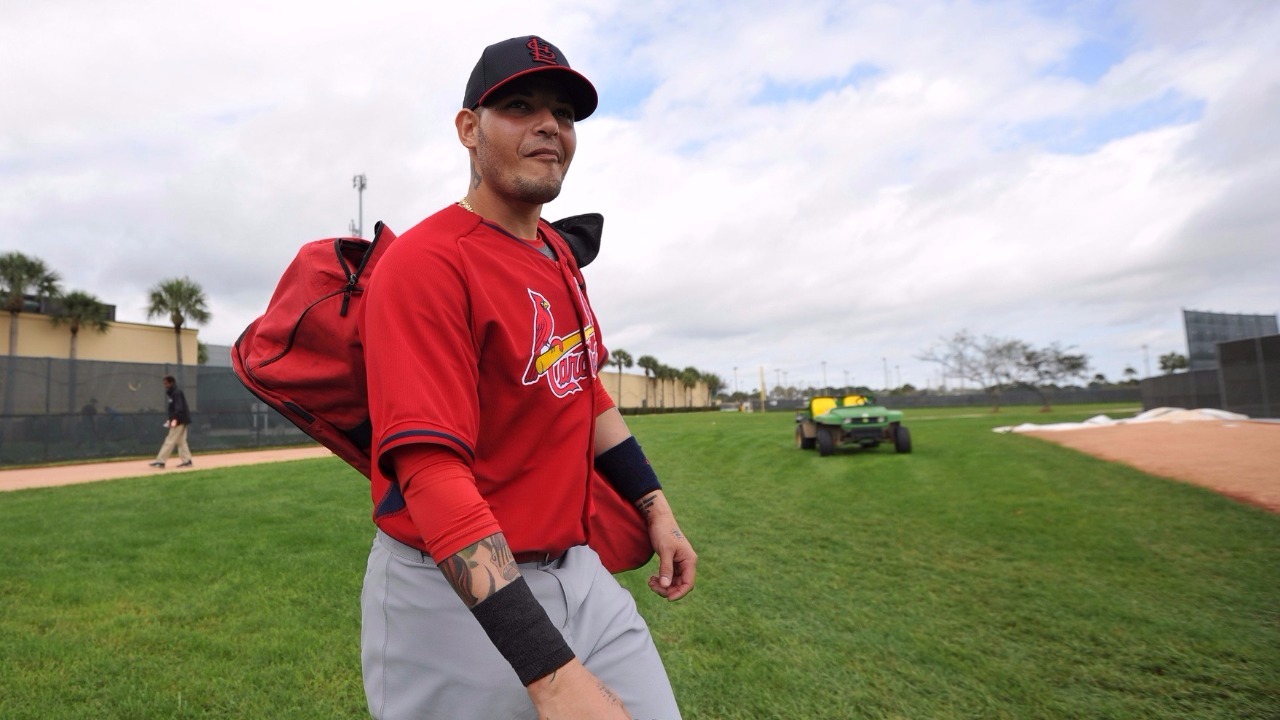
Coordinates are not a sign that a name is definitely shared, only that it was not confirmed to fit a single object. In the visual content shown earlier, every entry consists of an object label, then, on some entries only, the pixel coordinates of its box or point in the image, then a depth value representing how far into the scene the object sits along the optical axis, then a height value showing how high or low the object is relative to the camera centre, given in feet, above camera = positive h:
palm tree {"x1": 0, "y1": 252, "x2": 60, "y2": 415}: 94.94 +22.92
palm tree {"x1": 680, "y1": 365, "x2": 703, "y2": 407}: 336.08 +15.74
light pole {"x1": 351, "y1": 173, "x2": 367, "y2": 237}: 104.36 +36.12
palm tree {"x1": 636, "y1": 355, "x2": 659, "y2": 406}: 282.77 +20.28
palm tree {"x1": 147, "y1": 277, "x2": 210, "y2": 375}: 110.11 +21.68
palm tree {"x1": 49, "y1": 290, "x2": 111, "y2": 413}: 98.99 +18.80
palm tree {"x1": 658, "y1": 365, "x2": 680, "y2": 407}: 301.76 +16.81
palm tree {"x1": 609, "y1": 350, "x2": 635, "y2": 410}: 252.21 +20.80
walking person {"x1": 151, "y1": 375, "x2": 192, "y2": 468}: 46.40 +1.17
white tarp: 73.56 -3.46
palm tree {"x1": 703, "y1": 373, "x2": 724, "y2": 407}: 393.29 +15.75
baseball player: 3.74 -0.15
